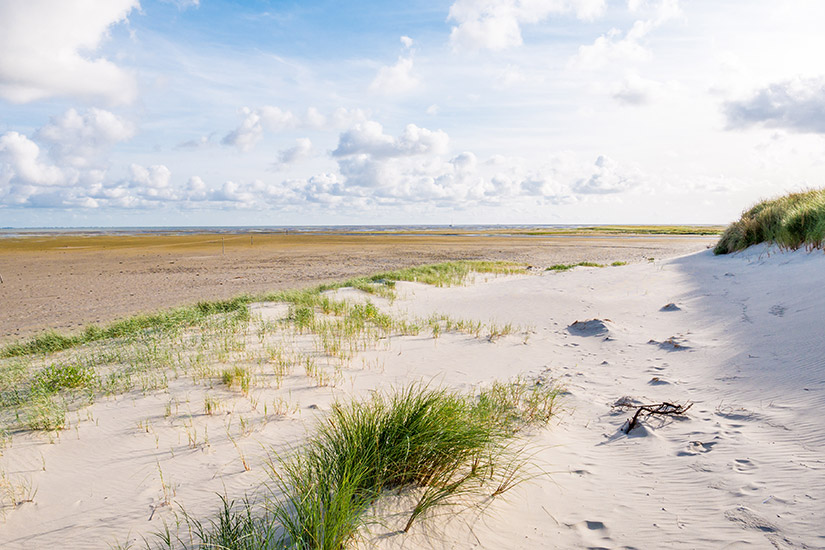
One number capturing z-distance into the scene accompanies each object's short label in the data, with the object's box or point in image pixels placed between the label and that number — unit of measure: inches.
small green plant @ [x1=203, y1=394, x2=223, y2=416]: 183.0
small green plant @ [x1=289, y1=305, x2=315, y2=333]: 347.6
